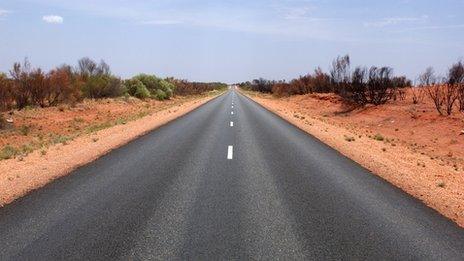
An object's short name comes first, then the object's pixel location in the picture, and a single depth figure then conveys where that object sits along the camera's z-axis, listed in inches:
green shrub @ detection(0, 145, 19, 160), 560.3
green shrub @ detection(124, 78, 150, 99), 2438.5
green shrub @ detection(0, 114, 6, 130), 1041.2
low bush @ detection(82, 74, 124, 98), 1989.4
